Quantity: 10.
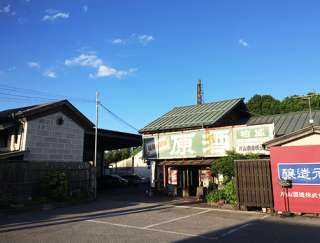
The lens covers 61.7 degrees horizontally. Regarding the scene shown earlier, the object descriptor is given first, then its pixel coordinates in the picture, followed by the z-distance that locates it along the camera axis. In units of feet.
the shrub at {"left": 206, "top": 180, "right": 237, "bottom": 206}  46.49
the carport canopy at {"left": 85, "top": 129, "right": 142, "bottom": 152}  80.50
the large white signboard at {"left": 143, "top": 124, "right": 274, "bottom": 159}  52.54
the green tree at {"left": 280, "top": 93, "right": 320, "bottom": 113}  108.50
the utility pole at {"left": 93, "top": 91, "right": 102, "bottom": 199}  66.57
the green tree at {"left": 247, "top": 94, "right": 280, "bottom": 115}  123.85
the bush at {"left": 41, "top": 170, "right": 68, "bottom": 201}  51.04
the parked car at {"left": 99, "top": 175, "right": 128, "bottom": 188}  92.34
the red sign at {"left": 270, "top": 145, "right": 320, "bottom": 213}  37.68
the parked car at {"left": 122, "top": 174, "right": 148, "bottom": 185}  104.60
